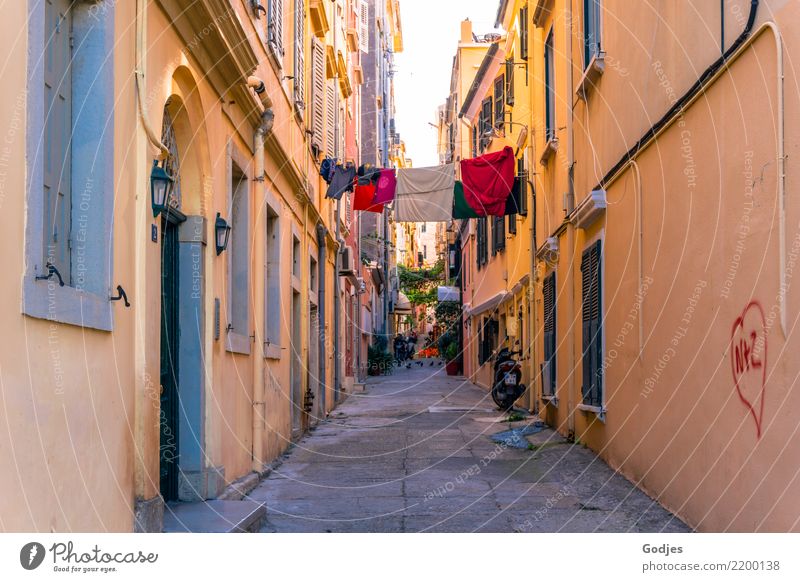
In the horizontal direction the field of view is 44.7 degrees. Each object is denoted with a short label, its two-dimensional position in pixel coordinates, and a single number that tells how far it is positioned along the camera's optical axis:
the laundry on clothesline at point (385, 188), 16.48
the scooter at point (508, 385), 17.16
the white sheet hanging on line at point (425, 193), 16.25
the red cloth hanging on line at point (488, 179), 16.28
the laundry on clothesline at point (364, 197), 16.44
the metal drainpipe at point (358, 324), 29.98
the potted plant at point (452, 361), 36.04
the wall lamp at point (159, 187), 5.90
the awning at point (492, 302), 21.83
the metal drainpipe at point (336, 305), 19.83
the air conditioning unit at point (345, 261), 22.31
